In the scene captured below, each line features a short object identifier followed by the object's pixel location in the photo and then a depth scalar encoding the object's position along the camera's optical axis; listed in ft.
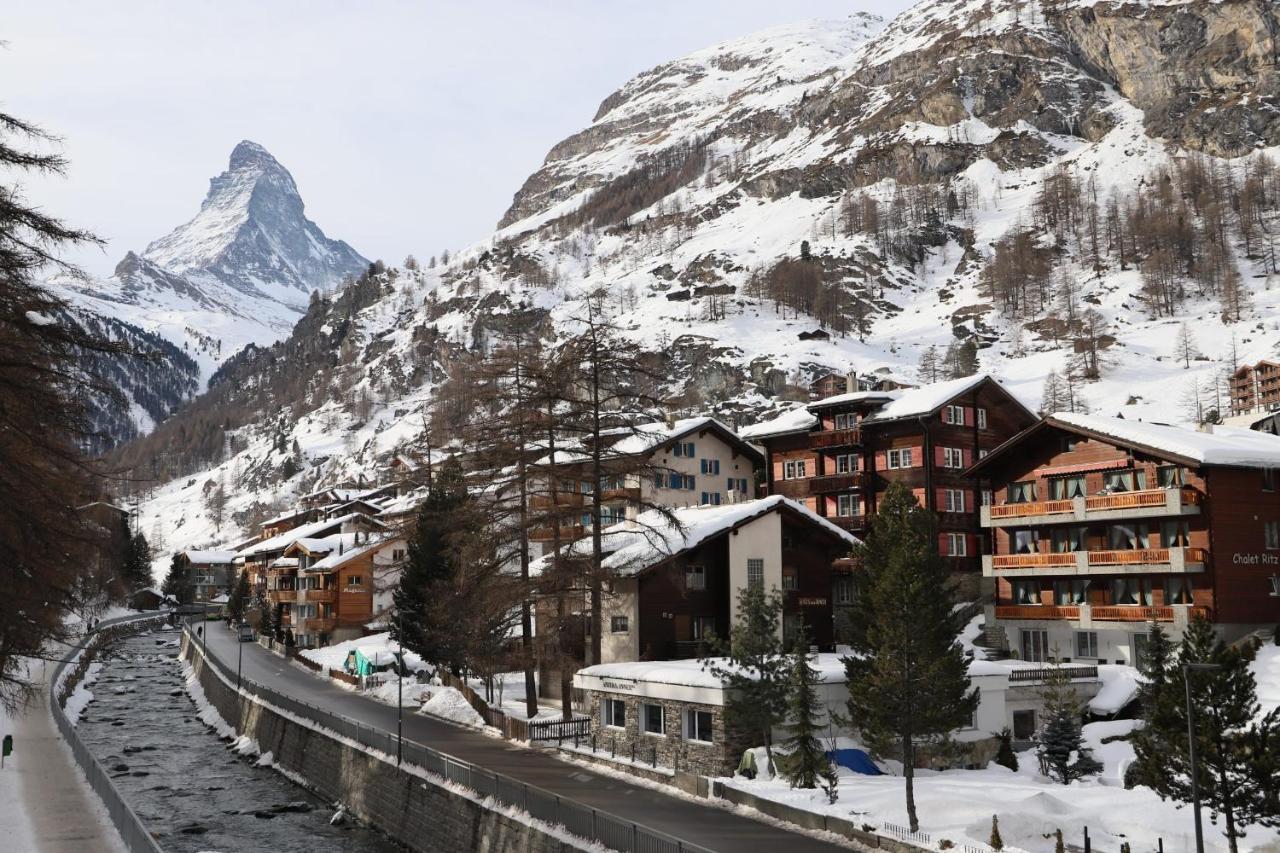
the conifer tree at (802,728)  120.98
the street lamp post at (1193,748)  80.33
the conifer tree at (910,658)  110.22
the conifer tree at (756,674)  127.65
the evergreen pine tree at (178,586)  627.05
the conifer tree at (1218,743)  88.38
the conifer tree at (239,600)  448.65
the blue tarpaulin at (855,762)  135.13
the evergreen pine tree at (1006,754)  143.54
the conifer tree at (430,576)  217.36
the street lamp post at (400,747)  140.97
